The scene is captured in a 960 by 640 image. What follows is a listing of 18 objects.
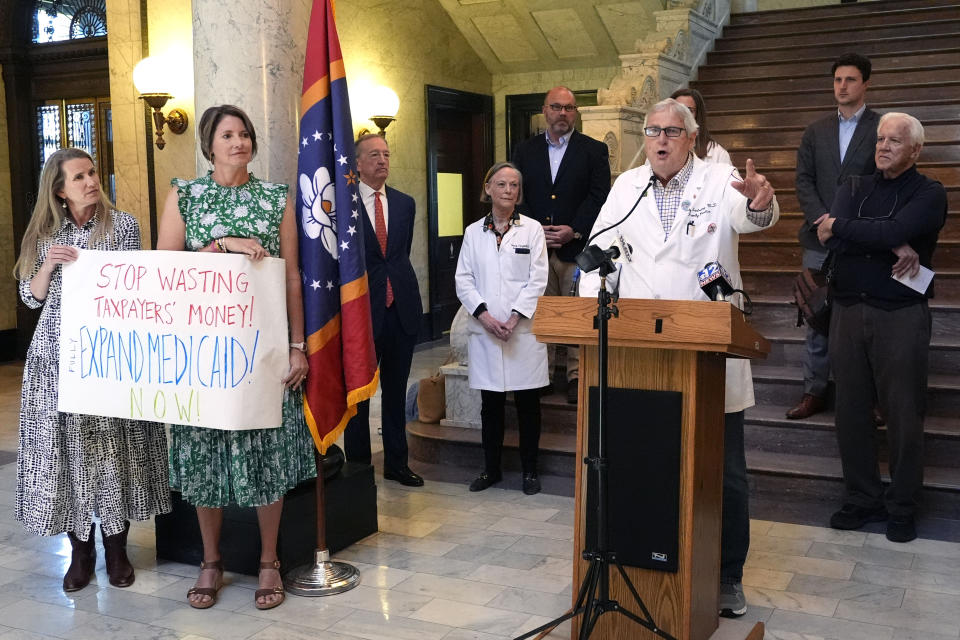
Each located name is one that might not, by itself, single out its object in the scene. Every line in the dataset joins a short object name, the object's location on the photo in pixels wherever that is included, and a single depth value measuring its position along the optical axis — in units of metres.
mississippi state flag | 3.62
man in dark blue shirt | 4.14
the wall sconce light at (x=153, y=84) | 7.18
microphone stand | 2.57
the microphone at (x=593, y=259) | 2.62
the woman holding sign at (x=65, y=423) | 3.69
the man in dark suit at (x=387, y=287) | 4.94
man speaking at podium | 3.07
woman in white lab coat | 4.98
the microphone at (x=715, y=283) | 2.85
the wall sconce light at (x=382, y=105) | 8.87
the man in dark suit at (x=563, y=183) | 5.36
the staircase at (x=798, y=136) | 4.75
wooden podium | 2.68
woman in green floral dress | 3.46
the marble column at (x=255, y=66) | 3.98
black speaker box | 2.83
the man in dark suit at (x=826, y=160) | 5.01
